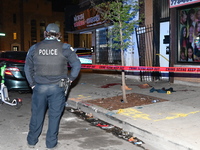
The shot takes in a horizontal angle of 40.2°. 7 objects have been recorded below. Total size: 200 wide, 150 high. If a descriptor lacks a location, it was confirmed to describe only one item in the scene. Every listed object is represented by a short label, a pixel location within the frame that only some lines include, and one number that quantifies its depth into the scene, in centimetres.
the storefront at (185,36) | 994
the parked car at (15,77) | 875
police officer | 425
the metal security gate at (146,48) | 1185
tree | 738
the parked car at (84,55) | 1900
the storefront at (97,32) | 1583
